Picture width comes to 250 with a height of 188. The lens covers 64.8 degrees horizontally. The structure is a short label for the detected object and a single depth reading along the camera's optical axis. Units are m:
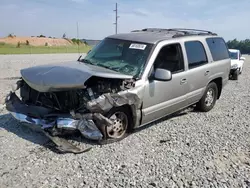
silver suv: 3.14
